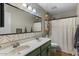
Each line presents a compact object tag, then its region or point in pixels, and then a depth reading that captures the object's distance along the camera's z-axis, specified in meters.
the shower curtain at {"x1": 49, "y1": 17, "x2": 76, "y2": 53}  1.70
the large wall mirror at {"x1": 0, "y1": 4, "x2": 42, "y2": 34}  1.75
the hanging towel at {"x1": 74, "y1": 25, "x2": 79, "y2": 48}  1.67
